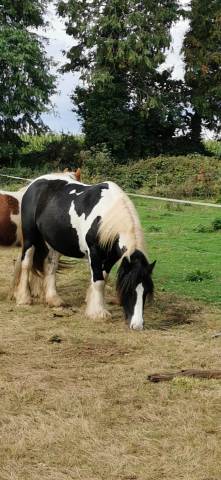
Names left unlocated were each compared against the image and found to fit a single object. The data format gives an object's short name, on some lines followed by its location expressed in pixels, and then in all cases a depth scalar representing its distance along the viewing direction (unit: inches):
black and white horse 255.9
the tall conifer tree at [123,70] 1193.4
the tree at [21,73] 1116.5
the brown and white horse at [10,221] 333.4
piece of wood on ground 189.3
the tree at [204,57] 1253.7
